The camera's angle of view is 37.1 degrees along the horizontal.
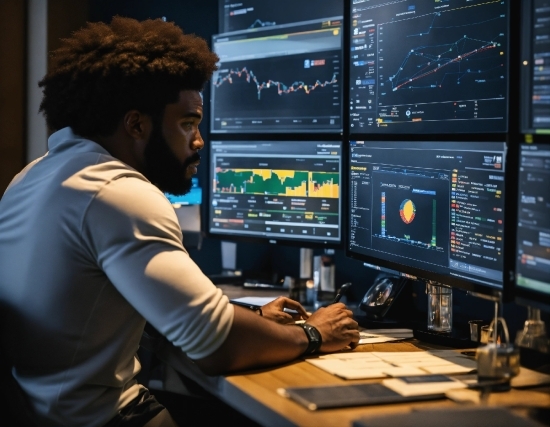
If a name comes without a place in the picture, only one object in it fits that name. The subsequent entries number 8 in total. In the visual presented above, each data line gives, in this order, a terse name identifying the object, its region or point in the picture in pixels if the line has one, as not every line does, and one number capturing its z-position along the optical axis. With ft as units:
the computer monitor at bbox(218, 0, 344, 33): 9.67
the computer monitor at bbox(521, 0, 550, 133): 5.76
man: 5.67
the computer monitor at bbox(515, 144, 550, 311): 5.73
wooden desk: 4.96
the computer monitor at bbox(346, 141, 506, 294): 6.47
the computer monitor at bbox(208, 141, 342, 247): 9.29
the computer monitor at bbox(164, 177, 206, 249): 10.87
